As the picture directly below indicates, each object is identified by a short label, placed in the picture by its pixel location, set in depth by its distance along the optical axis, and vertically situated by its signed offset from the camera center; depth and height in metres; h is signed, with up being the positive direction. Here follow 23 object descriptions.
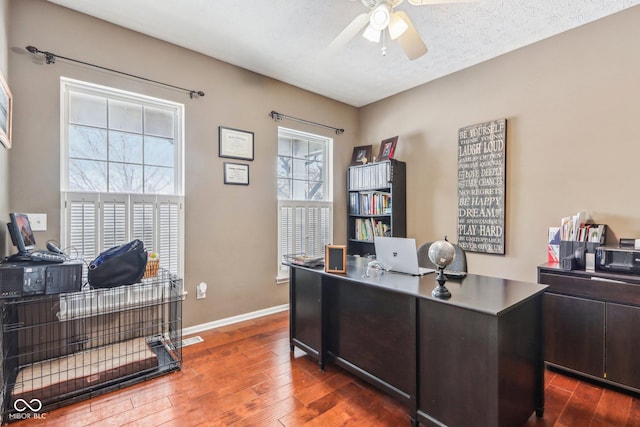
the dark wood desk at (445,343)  1.43 -0.72
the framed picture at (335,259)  2.22 -0.34
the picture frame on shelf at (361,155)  4.22 +0.82
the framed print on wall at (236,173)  3.25 +0.43
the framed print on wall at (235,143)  3.21 +0.75
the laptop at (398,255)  2.04 -0.29
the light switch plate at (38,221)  2.27 -0.06
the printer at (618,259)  2.04 -0.31
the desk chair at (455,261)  2.39 -0.40
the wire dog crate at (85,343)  1.91 -1.04
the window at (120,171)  2.48 +0.37
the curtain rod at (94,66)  2.28 +1.21
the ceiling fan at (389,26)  1.91 +1.24
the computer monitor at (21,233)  1.84 -0.13
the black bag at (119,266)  2.09 -0.38
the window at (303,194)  3.78 +0.25
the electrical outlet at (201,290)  3.06 -0.77
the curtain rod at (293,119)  3.60 +1.17
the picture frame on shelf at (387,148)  3.87 +0.83
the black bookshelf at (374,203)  3.78 +0.13
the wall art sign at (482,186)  3.03 +0.28
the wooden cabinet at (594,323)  1.99 -0.77
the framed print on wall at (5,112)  1.91 +0.66
